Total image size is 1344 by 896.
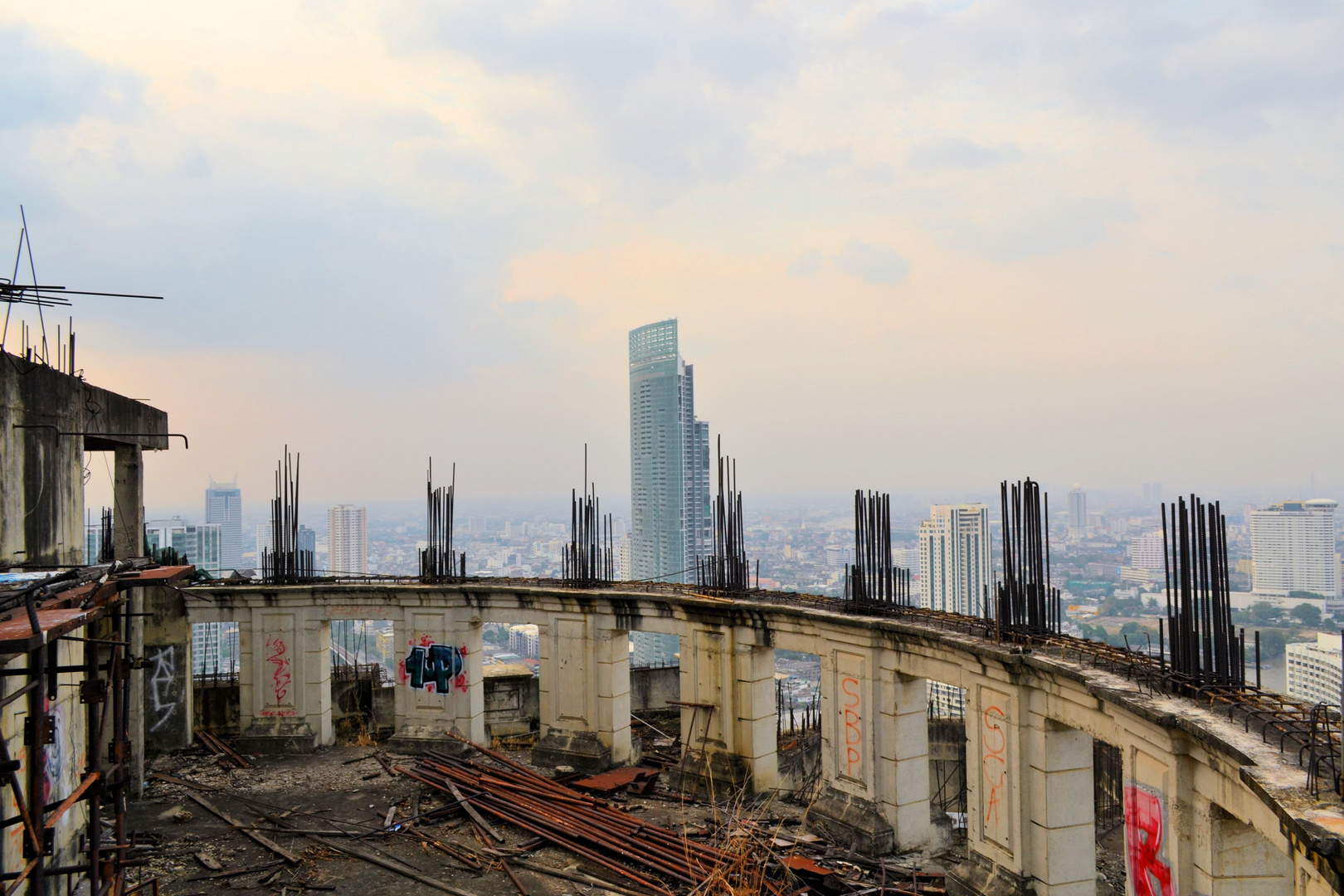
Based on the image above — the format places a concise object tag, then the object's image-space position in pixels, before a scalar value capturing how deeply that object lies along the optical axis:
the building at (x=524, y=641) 84.06
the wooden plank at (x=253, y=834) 15.73
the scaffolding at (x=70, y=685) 8.39
